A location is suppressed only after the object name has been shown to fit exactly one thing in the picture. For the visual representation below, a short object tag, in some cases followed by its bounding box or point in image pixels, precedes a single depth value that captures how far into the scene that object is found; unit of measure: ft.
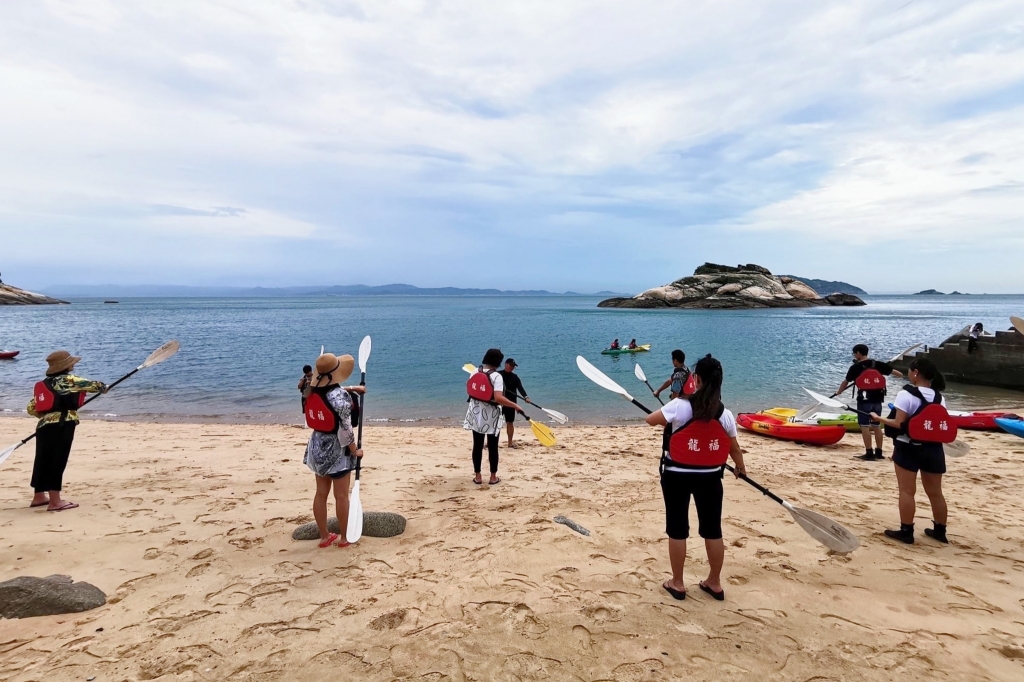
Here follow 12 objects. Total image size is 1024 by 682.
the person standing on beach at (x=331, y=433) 15.98
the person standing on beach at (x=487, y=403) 22.63
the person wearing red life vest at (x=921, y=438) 16.83
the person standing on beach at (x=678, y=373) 28.84
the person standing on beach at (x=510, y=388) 29.66
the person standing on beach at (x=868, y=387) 29.25
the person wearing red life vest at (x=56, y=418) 19.44
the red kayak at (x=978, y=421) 38.83
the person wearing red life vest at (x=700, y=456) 12.66
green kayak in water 104.83
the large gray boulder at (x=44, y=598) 12.98
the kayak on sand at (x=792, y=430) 35.04
